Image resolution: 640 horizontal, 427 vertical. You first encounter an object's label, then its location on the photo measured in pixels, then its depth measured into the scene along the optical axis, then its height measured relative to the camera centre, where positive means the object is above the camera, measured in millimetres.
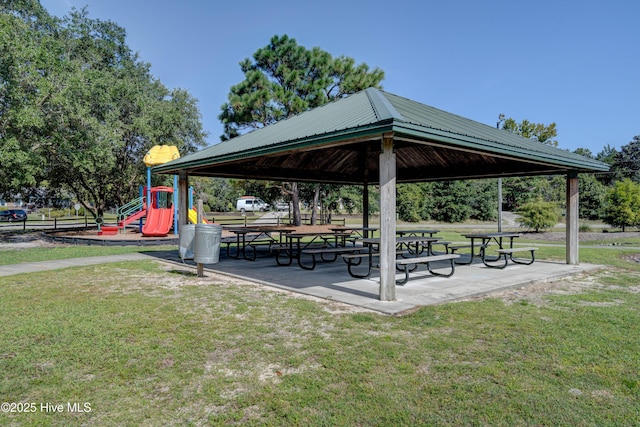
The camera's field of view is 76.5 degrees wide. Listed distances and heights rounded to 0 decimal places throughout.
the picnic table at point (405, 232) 12156 -539
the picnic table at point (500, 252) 8992 -843
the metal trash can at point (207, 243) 7789 -554
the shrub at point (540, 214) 23109 +57
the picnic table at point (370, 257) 7882 -814
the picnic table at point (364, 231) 12635 -519
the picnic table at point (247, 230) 11447 -471
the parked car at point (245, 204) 57812 +1523
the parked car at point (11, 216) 38000 -154
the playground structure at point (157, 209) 18156 +254
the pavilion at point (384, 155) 5914 +1361
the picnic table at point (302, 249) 8881 -1011
